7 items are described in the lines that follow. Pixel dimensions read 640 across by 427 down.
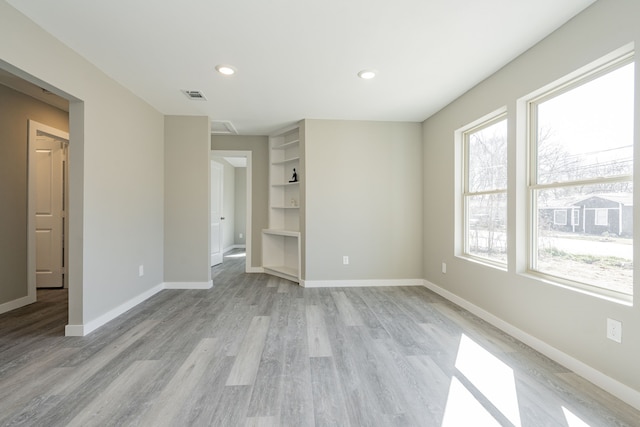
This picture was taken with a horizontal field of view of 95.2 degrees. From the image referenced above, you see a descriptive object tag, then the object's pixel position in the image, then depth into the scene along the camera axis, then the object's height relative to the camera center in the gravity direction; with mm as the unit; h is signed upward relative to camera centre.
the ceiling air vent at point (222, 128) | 4344 +1363
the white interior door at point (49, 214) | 4044 -22
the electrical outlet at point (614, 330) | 1700 -678
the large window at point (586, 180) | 1791 +242
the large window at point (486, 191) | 2863 +252
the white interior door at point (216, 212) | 5672 +25
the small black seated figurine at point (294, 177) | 4797 +606
